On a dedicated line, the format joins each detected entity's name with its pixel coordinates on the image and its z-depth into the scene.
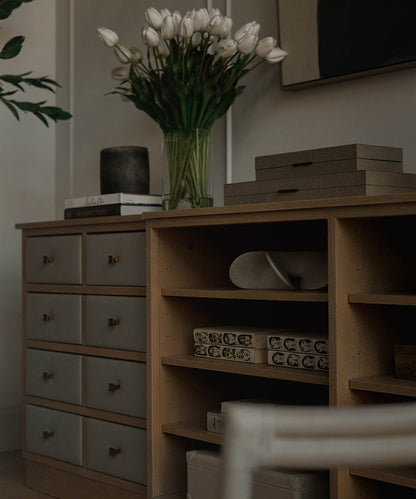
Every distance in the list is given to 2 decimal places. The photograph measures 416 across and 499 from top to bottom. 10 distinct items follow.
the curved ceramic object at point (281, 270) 1.99
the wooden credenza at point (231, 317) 1.69
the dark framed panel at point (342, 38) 2.11
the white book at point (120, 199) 2.41
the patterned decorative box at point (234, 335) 2.00
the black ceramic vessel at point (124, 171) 2.59
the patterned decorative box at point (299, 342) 1.84
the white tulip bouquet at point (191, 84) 2.29
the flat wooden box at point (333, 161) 1.84
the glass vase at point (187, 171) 2.29
